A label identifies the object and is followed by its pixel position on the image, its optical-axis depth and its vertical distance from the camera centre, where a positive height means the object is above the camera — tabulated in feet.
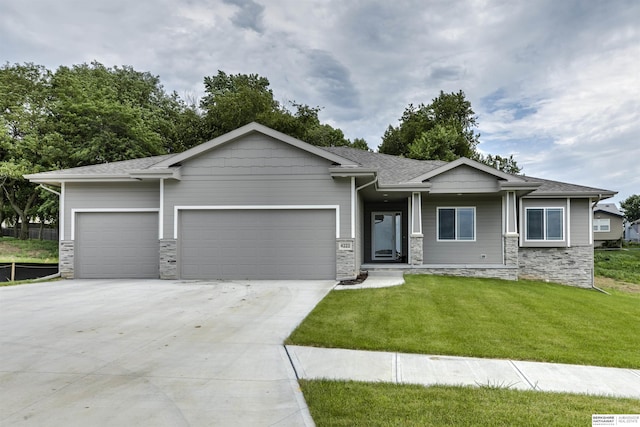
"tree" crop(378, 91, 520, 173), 107.65 +26.26
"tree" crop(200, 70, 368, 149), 86.94 +24.30
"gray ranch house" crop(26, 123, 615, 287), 37.76 +0.46
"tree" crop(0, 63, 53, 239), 80.48 +19.58
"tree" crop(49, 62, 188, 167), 79.97 +20.04
